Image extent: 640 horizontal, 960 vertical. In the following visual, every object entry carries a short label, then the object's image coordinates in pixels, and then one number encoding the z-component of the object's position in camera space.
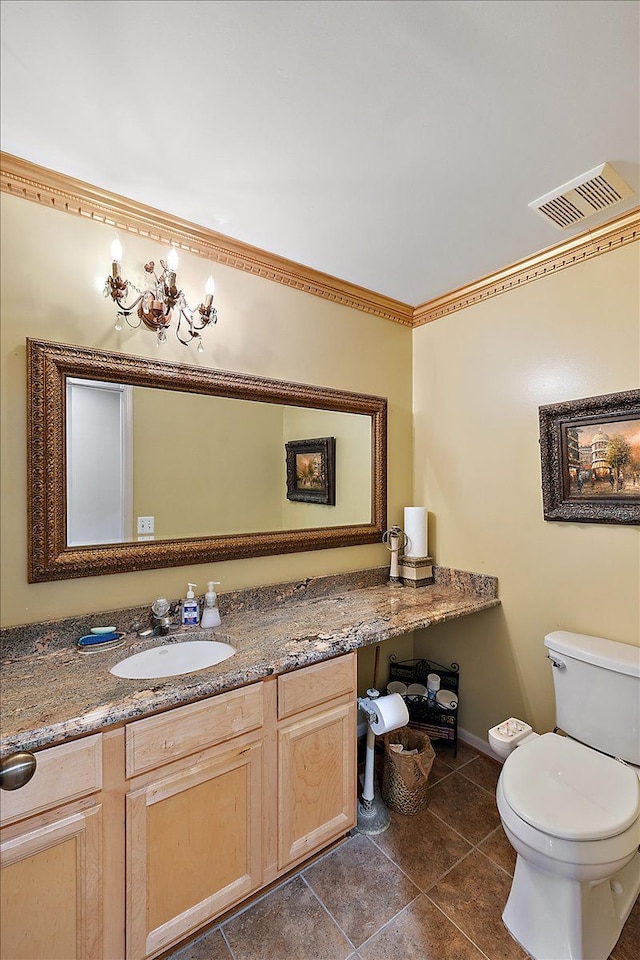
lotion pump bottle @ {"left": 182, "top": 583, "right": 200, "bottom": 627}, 1.71
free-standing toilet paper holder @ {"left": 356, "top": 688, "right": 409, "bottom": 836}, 1.76
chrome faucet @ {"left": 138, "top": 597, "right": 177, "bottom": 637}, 1.62
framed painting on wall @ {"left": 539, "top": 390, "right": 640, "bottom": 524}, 1.72
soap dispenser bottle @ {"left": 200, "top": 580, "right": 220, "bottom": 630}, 1.72
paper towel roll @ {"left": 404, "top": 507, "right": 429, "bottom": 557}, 2.39
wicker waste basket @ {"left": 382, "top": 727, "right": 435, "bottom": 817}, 1.83
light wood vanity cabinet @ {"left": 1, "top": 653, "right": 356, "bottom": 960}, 1.05
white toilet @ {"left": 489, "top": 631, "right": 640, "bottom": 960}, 1.20
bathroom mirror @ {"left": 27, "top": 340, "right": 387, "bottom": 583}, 1.50
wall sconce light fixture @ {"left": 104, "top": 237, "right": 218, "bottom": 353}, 1.54
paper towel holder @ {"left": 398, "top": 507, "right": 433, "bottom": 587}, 2.36
